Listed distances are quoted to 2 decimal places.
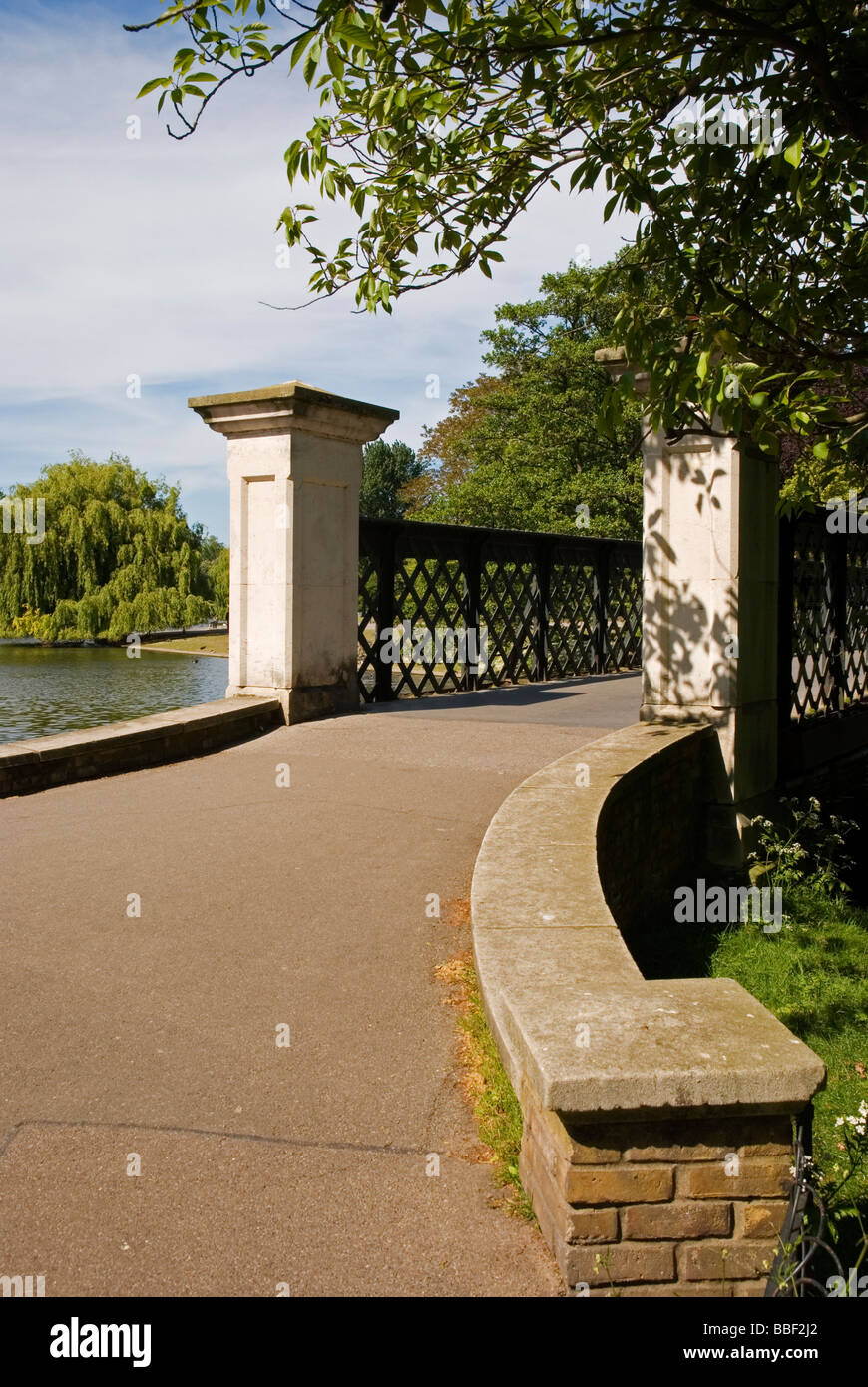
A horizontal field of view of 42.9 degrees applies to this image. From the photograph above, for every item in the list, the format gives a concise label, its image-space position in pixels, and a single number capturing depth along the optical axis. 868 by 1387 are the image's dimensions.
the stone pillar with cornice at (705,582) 7.39
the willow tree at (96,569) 26.08
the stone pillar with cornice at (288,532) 9.06
